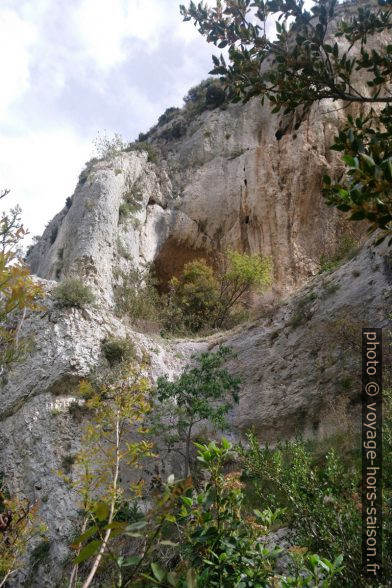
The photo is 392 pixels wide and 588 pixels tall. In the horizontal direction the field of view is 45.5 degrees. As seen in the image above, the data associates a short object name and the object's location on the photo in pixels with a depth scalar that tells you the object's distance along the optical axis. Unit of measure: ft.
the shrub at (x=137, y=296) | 56.54
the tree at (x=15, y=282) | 11.37
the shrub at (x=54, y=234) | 77.49
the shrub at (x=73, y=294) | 45.03
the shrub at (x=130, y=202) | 67.72
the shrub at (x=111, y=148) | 76.07
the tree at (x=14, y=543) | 18.52
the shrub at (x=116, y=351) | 42.45
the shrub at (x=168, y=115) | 96.89
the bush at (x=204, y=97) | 87.30
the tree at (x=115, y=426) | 14.69
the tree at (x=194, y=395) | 32.07
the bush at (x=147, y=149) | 80.28
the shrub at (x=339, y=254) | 55.50
